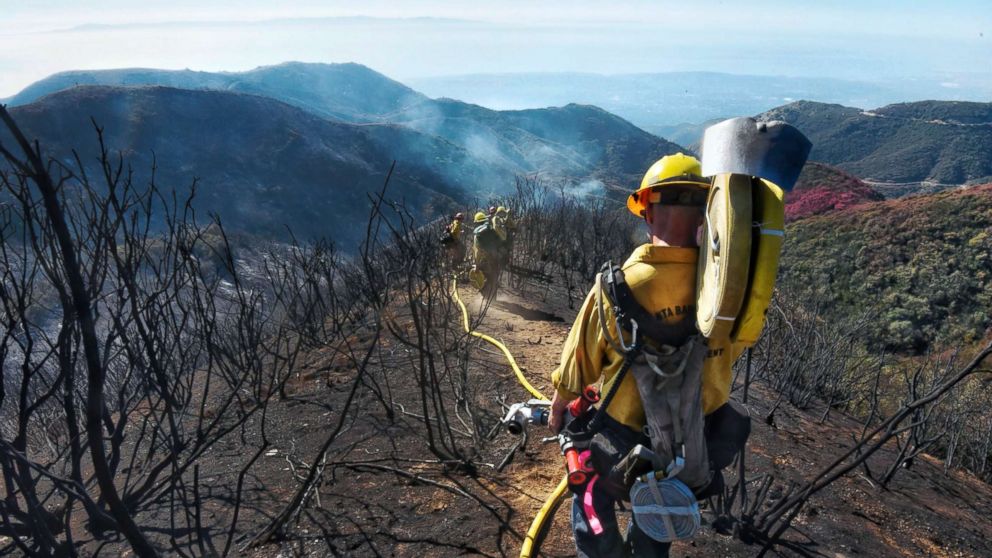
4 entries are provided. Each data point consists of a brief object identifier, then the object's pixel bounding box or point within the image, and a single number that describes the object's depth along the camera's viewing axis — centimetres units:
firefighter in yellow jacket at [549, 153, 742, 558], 189
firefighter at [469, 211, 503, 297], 876
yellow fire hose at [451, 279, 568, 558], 252
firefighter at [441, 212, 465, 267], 927
